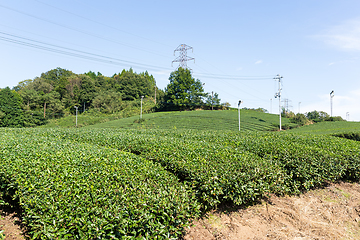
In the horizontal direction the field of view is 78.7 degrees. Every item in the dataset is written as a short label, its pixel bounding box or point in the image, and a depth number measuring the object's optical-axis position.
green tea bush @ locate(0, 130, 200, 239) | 3.10
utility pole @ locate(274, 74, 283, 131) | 35.62
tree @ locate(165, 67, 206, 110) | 55.41
